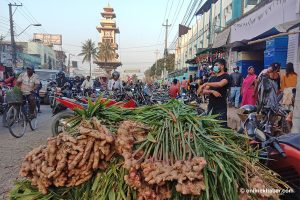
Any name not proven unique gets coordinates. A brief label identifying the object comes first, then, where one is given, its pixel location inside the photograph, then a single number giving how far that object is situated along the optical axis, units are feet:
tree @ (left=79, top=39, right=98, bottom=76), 170.62
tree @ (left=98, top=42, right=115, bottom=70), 158.57
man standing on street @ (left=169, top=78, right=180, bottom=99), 26.00
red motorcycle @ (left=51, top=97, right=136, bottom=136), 13.63
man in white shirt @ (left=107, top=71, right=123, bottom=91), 23.35
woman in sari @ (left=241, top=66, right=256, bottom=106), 18.88
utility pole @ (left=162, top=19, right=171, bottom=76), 102.71
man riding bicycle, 17.25
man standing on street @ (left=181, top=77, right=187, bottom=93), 41.84
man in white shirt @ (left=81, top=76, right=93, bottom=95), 31.38
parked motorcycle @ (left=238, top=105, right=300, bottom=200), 5.50
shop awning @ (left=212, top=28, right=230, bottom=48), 32.36
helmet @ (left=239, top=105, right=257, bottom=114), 9.11
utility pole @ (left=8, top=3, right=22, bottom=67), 56.66
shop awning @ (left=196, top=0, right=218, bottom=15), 61.48
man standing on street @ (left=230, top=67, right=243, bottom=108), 25.66
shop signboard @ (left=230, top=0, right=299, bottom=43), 19.91
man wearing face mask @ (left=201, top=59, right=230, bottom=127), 11.55
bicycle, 15.20
